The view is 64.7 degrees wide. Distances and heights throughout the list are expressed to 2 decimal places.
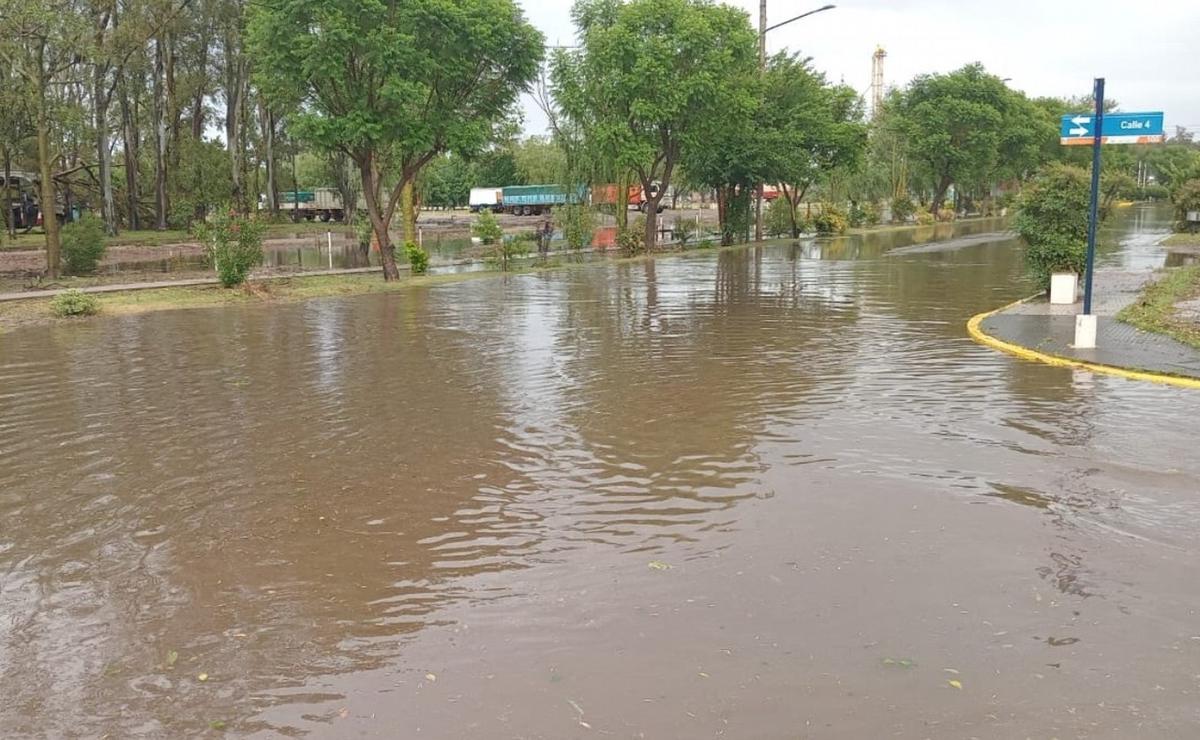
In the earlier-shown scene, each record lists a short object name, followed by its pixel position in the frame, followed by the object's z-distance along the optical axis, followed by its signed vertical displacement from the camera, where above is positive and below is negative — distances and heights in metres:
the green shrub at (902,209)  63.97 +2.59
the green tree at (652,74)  32.44 +6.14
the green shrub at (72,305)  18.38 -0.99
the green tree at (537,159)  59.83 +6.59
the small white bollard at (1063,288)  17.16 -0.76
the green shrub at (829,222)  50.44 +1.39
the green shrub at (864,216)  58.97 +2.02
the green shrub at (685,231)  41.91 +0.84
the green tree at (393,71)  22.58 +4.53
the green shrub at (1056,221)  17.42 +0.47
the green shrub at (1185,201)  39.62 +1.88
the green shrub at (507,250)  30.55 +0.02
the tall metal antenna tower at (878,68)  160.61 +30.99
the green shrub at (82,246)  28.52 +0.24
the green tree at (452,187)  104.62 +7.24
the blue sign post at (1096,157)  12.63 +1.20
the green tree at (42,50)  23.45 +5.42
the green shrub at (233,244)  22.05 +0.21
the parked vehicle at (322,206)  77.25 +3.75
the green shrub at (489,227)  30.91 +0.77
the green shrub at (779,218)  49.09 +1.57
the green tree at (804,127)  40.81 +5.34
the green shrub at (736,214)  42.34 +1.54
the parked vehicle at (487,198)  89.50 +4.95
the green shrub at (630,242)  36.03 +0.29
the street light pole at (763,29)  36.03 +8.48
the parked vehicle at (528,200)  84.12 +4.61
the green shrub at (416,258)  28.28 -0.19
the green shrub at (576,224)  37.88 +1.04
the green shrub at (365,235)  42.03 +0.77
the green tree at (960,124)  65.00 +8.59
